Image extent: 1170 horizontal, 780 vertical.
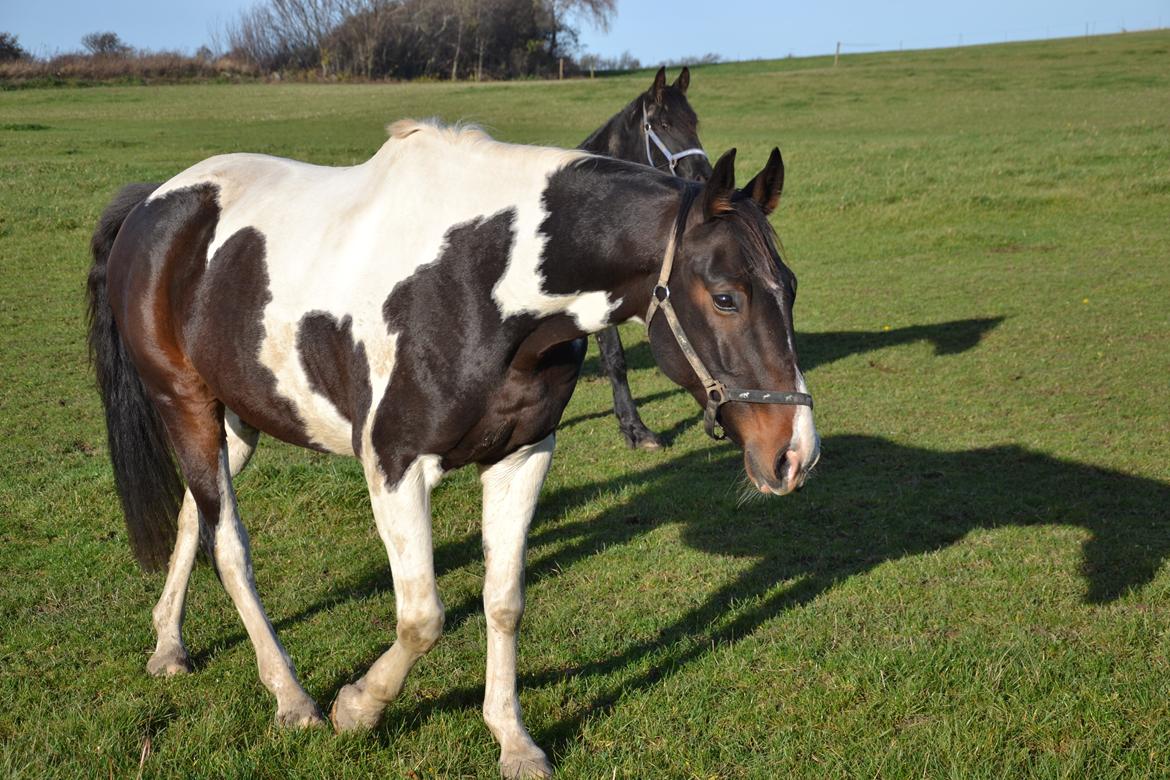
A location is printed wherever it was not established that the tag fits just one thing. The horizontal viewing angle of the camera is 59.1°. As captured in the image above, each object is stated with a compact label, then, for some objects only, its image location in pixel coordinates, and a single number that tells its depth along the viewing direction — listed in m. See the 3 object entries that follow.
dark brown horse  7.72
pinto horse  3.17
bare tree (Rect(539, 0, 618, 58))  62.31
